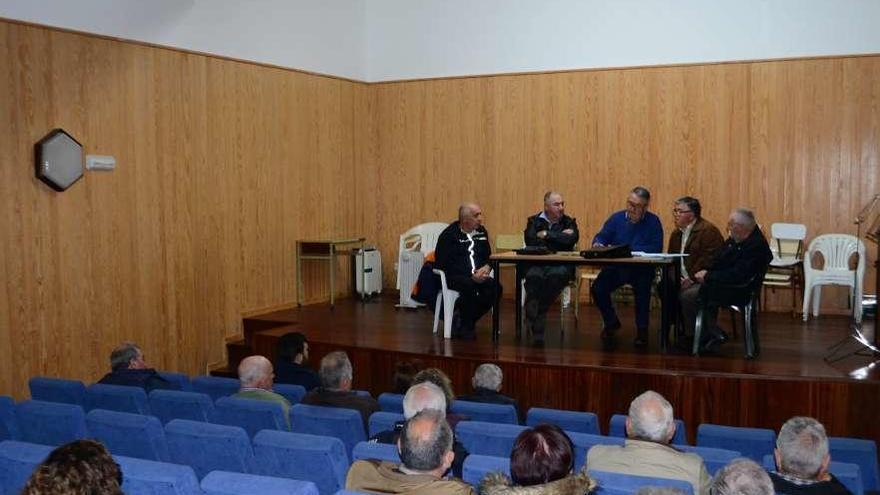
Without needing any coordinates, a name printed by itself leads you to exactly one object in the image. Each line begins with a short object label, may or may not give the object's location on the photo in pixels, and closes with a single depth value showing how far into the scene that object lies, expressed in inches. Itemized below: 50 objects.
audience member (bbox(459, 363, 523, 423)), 178.7
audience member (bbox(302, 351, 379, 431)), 161.8
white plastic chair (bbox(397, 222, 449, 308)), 350.0
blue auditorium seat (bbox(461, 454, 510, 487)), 110.5
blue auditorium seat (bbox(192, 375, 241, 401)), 195.3
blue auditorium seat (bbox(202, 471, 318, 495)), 91.7
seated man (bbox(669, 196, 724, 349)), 257.3
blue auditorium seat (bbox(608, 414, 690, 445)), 157.2
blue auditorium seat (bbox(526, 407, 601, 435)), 161.0
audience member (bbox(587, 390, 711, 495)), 117.6
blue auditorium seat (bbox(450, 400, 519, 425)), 163.2
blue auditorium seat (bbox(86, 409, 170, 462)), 130.8
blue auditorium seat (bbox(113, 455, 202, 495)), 94.8
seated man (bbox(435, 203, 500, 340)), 270.5
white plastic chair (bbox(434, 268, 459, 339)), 272.7
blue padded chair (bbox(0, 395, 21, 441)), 148.6
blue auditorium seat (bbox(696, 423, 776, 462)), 153.8
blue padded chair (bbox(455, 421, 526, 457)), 136.6
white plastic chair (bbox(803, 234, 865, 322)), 308.8
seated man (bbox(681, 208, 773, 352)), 236.7
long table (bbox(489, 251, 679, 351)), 239.9
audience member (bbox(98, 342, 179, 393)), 187.8
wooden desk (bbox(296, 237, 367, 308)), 351.9
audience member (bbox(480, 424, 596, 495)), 93.8
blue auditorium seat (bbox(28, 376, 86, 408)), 171.3
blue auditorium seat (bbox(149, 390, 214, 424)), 156.0
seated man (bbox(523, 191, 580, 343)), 270.8
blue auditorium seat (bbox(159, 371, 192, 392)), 197.6
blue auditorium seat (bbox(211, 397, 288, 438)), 147.9
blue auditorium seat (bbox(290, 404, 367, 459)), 144.2
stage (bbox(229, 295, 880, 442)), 210.7
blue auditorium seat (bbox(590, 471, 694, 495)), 102.3
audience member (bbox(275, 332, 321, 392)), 206.2
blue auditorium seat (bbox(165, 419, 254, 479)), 122.4
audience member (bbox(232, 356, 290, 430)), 169.3
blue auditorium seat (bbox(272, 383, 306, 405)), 186.9
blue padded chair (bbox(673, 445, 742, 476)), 129.2
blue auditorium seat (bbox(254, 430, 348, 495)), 115.9
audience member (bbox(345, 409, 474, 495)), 104.7
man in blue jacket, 260.4
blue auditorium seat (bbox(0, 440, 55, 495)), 108.5
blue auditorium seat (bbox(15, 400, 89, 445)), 140.0
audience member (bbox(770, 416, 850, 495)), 110.6
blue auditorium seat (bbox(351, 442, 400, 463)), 119.0
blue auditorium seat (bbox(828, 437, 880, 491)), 144.4
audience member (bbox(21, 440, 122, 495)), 82.2
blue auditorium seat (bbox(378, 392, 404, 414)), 173.8
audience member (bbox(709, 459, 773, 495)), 90.7
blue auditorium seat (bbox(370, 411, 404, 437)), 144.6
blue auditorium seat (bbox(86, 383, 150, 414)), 164.6
